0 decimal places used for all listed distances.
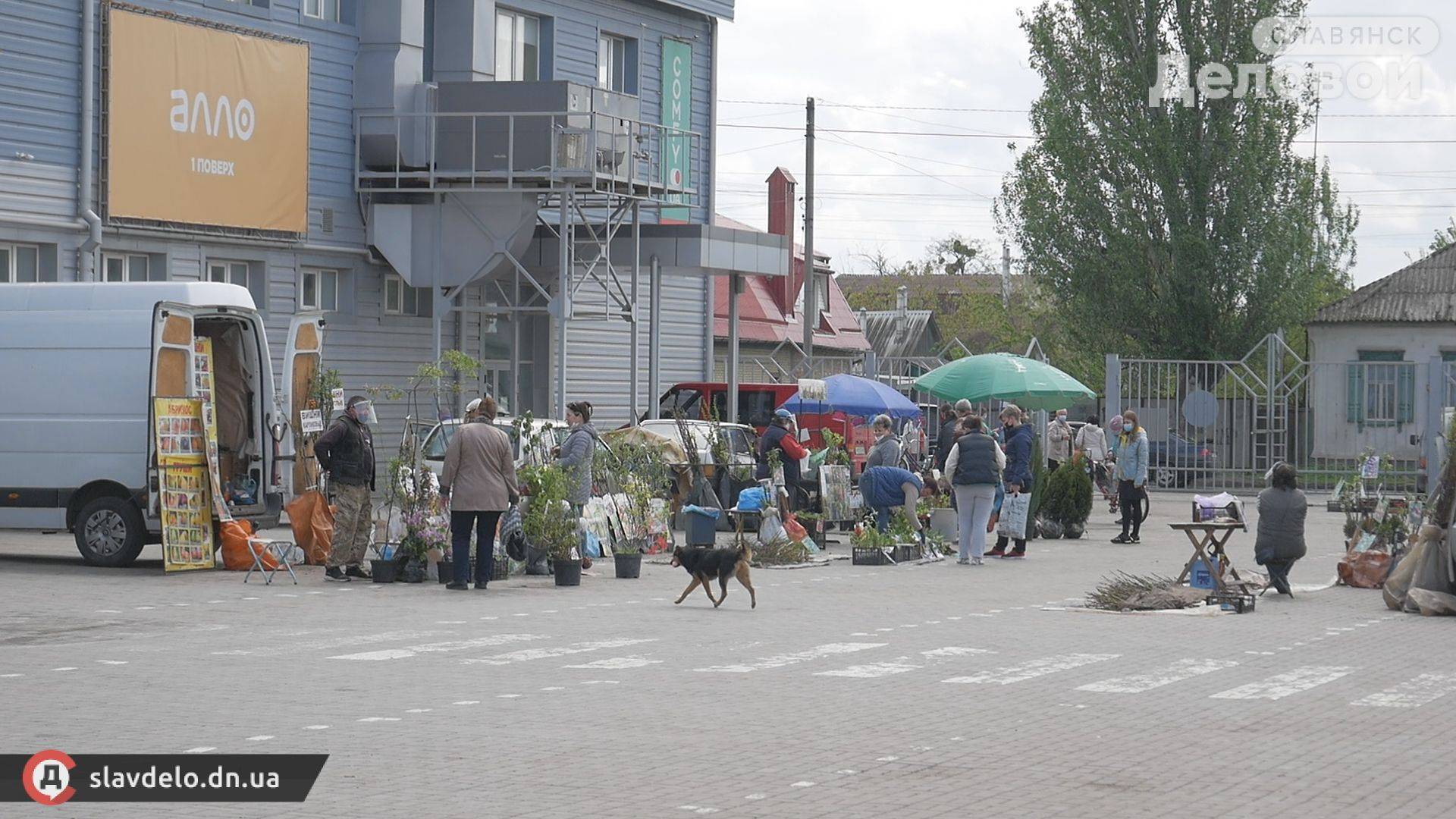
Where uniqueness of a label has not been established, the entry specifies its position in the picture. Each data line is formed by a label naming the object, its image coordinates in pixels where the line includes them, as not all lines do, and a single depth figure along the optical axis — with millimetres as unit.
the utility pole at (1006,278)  87188
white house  42875
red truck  33000
